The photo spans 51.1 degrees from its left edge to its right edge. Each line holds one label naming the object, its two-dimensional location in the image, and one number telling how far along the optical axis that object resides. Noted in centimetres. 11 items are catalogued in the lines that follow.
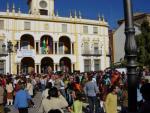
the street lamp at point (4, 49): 2036
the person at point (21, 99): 483
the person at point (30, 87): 801
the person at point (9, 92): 816
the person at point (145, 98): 211
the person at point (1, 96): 530
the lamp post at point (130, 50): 224
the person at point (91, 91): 598
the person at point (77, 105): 434
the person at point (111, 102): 438
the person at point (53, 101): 344
